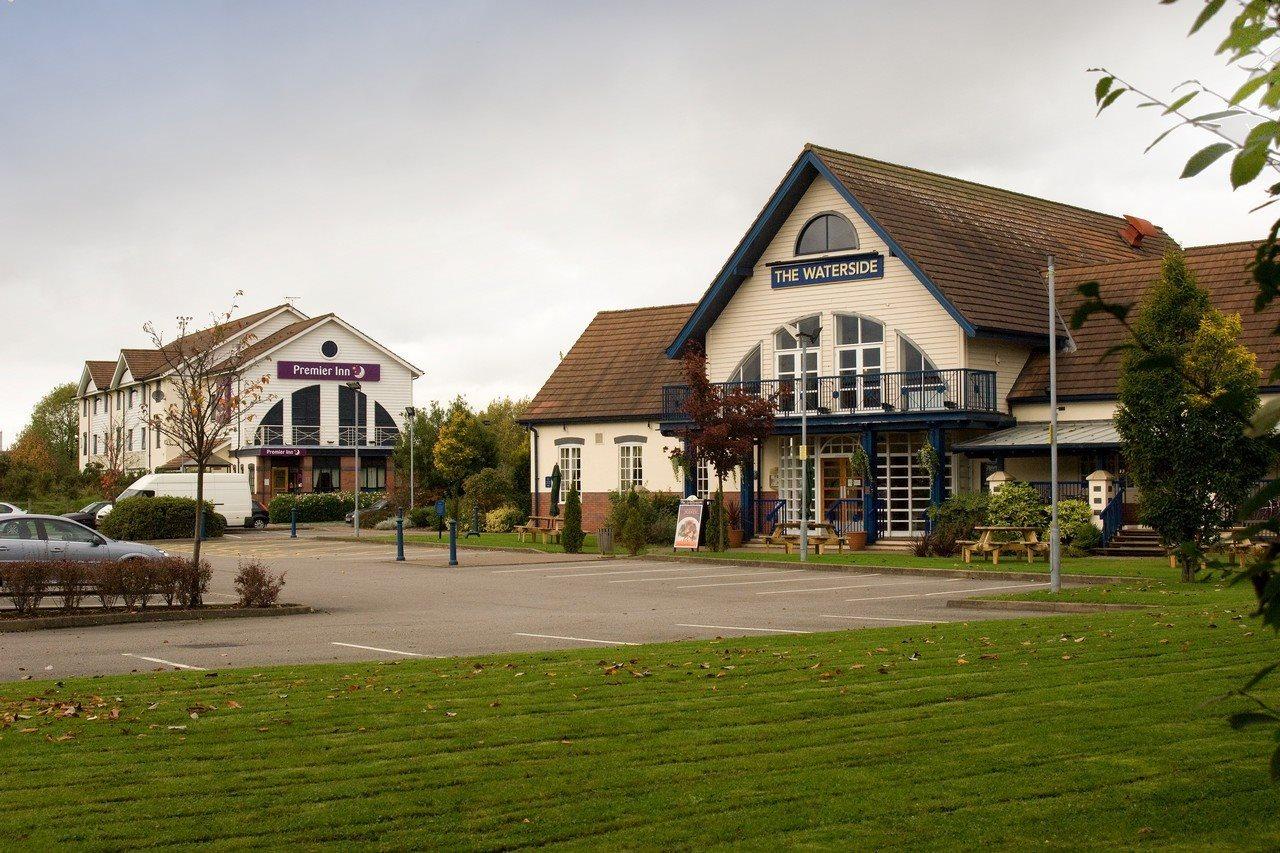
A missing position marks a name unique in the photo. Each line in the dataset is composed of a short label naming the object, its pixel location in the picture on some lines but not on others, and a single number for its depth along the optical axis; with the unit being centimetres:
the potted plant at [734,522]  4062
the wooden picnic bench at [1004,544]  3206
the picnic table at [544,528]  4319
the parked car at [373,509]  6112
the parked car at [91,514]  5244
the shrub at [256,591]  2083
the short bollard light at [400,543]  3487
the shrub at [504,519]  5209
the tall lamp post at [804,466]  3325
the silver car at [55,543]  2430
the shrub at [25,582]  1917
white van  5297
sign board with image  3794
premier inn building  7188
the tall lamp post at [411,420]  6102
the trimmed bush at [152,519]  4741
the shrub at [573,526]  3812
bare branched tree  2308
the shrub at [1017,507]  3369
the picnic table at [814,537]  3675
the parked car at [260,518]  5797
